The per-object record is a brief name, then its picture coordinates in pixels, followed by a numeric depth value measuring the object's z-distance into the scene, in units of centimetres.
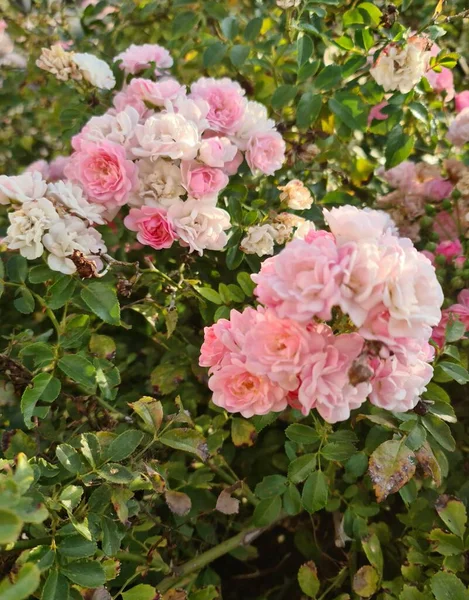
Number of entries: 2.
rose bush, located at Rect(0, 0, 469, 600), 30
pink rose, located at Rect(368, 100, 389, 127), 53
